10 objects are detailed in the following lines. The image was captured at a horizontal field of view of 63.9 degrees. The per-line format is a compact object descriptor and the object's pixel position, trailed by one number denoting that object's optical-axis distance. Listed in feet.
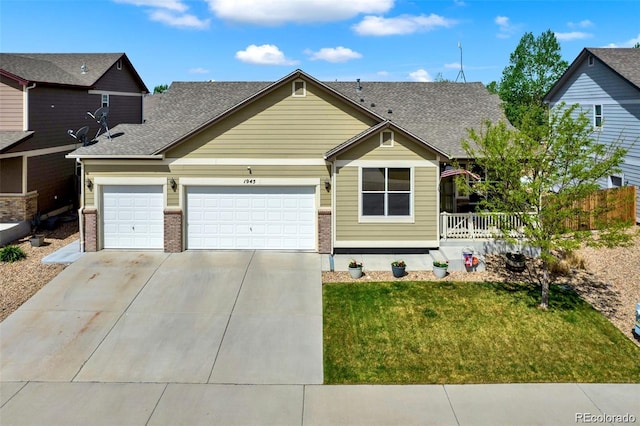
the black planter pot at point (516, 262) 53.57
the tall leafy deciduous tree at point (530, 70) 162.50
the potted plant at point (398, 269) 52.54
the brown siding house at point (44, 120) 70.90
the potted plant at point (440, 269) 52.85
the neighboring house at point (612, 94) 74.95
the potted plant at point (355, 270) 52.65
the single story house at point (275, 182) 58.85
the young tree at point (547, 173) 42.47
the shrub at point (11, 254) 57.31
